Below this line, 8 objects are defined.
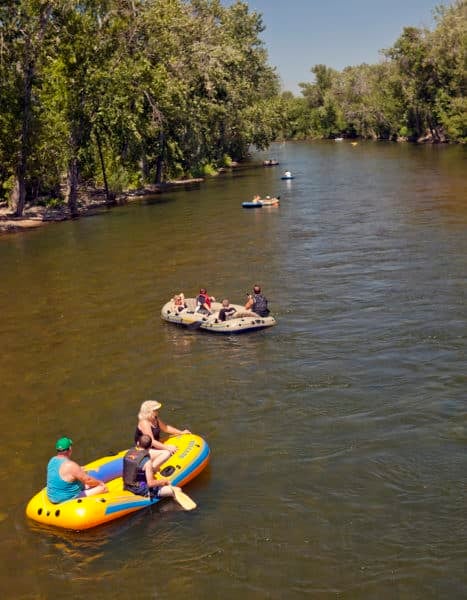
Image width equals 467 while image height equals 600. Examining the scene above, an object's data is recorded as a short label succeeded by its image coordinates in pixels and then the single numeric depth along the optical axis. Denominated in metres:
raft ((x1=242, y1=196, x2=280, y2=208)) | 51.10
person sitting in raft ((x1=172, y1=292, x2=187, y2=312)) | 24.47
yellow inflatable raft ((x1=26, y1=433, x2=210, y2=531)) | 12.66
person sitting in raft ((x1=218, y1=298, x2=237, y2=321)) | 23.08
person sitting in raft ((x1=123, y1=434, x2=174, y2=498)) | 13.23
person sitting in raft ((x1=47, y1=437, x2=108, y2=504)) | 12.68
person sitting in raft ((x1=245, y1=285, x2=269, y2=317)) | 23.31
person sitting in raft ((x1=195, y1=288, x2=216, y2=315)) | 23.73
